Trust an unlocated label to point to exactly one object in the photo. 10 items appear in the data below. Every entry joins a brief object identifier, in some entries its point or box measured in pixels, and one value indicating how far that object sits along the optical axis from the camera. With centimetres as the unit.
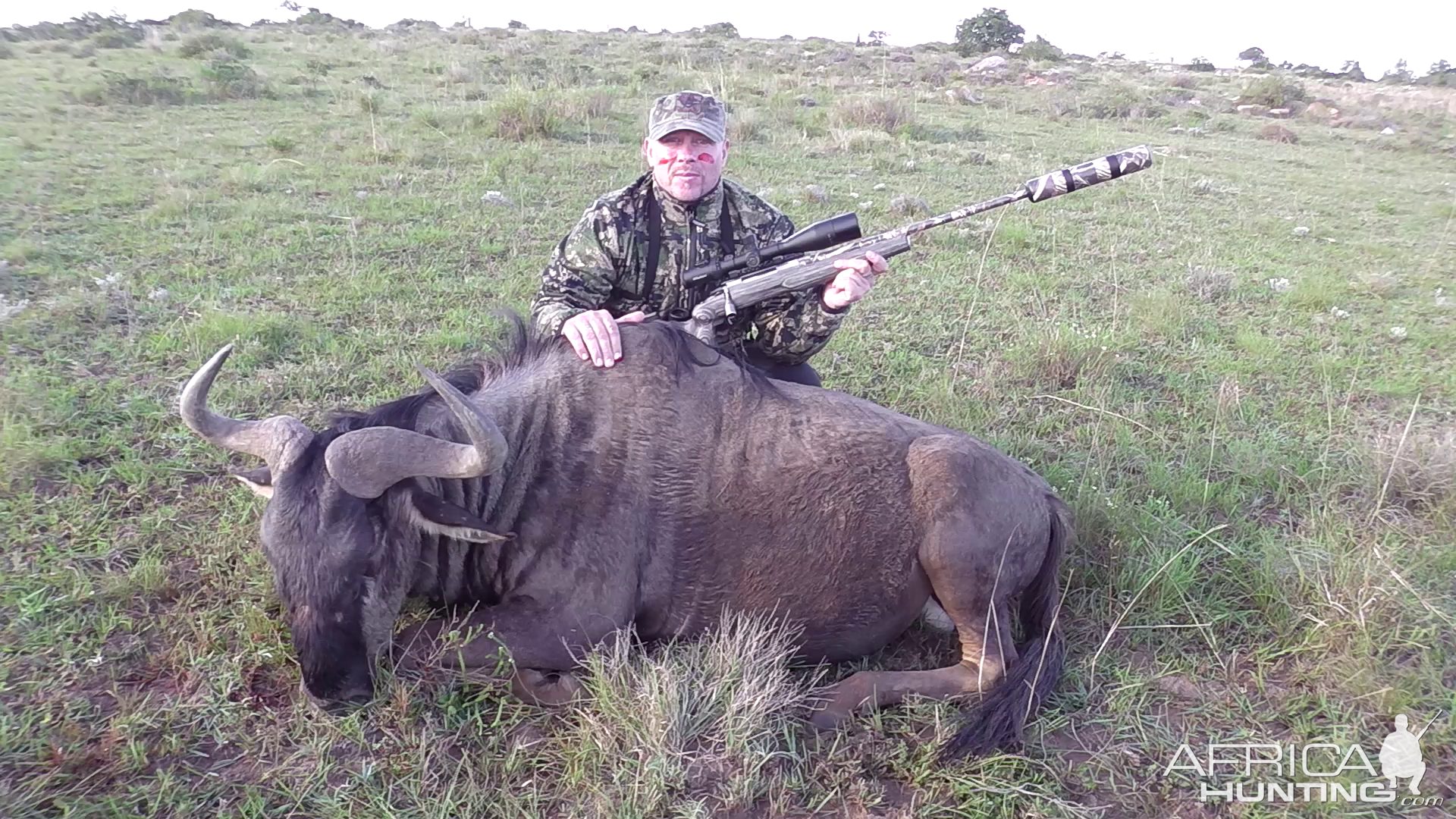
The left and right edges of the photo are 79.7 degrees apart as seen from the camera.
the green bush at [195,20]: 3072
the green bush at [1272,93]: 2419
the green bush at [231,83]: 1463
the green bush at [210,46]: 1989
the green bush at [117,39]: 2267
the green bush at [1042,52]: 3850
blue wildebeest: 310
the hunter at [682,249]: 420
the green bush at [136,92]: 1344
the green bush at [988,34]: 4234
